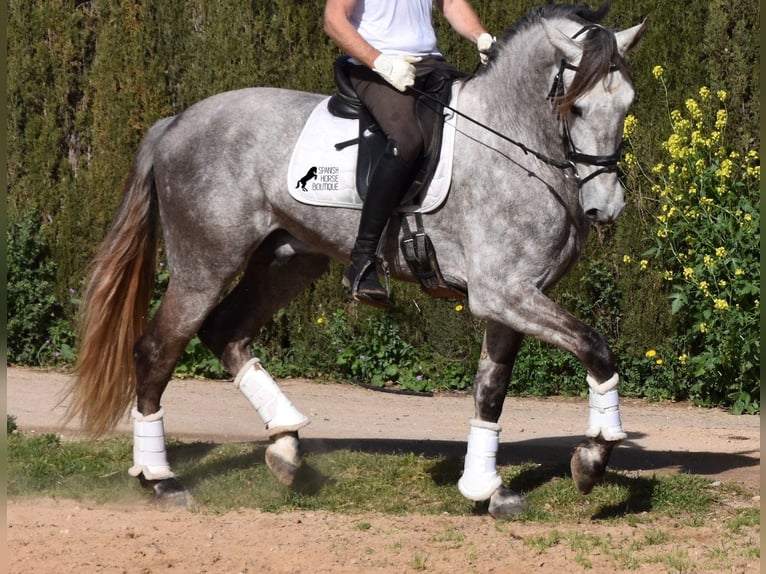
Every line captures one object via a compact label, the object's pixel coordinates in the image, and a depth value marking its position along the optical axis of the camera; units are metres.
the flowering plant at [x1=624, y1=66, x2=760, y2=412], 14.24
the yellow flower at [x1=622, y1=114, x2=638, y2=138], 14.93
